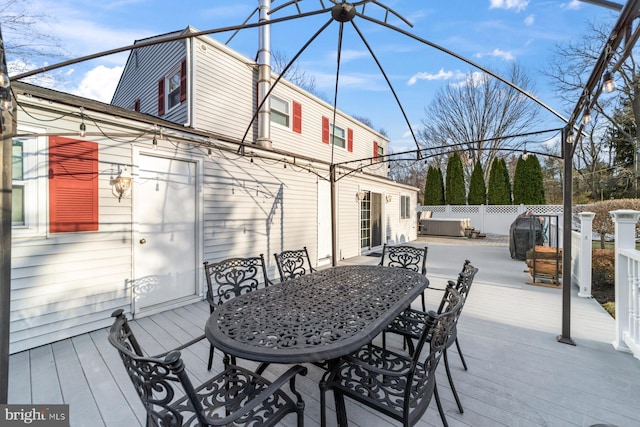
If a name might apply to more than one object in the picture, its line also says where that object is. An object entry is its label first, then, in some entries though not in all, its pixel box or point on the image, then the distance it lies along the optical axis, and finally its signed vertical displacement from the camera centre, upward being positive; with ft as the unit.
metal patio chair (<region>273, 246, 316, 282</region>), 10.71 -2.05
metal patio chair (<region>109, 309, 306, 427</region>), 3.44 -2.91
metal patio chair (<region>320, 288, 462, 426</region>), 4.43 -3.18
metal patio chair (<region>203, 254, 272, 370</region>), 7.84 -2.10
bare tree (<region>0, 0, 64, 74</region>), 19.36 +12.94
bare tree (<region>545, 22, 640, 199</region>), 34.06 +17.22
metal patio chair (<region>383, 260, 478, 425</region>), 6.24 -3.23
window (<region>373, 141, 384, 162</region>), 37.52 +8.94
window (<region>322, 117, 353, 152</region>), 28.30 +8.44
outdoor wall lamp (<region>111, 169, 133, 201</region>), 10.93 +1.06
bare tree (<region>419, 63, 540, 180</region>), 51.83 +19.84
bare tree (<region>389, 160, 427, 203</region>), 71.00 +10.23
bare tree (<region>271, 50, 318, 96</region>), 41.32 +22.03
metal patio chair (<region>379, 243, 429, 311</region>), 12.06 -1.88
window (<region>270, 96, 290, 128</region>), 22.43 +8.43
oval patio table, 4.70 -2.33
